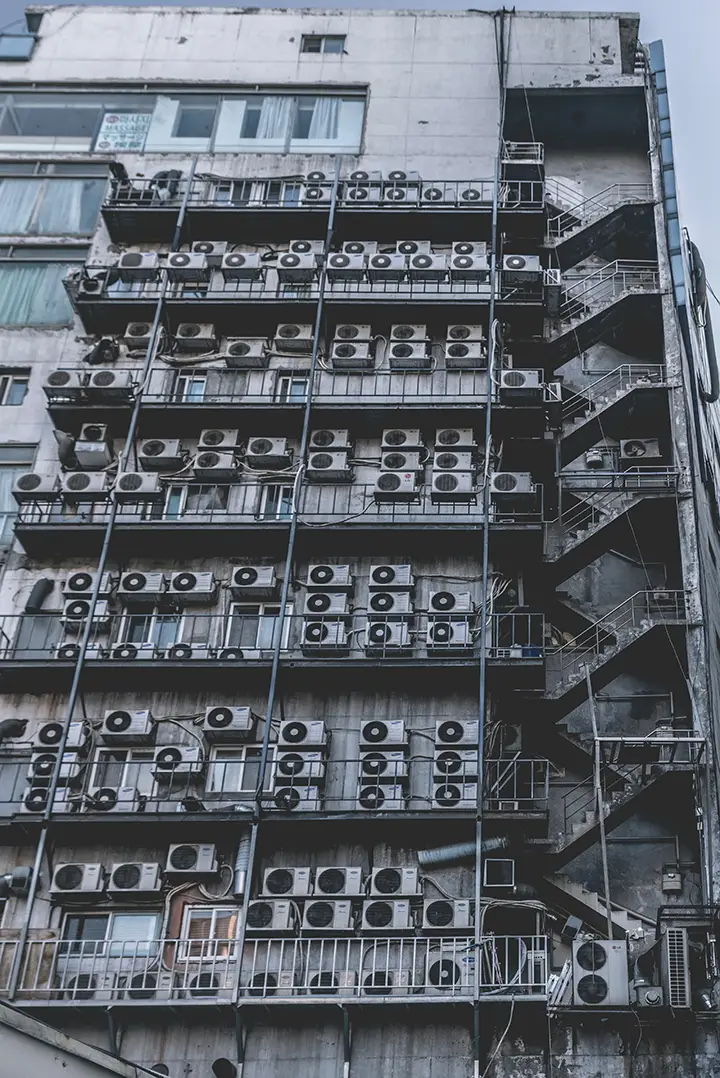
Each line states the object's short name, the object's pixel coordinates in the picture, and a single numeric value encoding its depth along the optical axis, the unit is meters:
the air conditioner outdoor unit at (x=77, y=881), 27.81
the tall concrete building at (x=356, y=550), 26.67
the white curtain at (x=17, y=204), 38.78
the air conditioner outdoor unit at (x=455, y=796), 28.17
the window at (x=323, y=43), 41.25
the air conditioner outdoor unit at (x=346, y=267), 35.47
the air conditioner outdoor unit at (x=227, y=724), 29.30
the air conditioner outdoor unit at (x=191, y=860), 27.97
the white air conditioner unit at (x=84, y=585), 31.48
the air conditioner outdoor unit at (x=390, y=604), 30.69
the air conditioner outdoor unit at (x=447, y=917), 26.97
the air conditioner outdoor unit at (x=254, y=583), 31.11
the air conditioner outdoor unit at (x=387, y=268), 35.34
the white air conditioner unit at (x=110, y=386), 33.66
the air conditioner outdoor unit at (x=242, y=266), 35.69
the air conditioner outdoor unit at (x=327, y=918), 27.12
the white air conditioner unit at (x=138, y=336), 35.34
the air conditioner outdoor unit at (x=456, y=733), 28.97
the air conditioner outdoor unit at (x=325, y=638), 30.16
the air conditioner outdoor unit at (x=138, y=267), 35.91
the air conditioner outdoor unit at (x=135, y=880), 27.86
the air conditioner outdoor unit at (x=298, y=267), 35.44
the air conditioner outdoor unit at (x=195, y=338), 35.03
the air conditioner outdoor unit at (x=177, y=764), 28.91
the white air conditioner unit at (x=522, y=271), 35.19
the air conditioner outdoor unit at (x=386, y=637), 30.09
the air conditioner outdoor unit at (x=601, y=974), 25.20
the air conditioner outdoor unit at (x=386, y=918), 27.05
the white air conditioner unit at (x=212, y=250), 36.16
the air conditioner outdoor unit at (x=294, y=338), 34.94
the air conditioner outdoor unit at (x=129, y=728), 29.52
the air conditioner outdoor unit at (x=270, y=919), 27.00
